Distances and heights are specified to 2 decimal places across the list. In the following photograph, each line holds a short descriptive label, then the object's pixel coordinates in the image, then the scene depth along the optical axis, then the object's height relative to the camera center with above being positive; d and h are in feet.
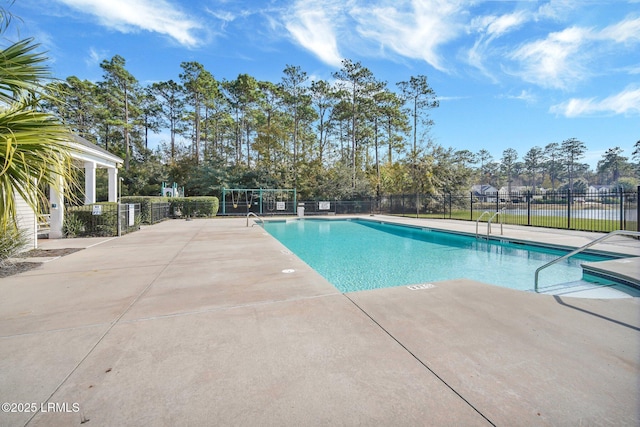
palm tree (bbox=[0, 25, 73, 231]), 6.44 +1.80
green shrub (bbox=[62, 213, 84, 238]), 30.09 -2.05
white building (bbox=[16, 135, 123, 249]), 23.08 +1.87
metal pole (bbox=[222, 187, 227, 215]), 67.41 +0.95
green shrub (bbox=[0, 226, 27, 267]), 16.52 -2.31
